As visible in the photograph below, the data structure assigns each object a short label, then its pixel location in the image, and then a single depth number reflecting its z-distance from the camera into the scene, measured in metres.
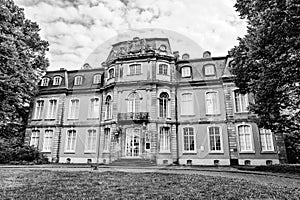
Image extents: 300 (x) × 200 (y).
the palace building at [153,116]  19.69
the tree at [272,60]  9.48
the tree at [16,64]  16.22
